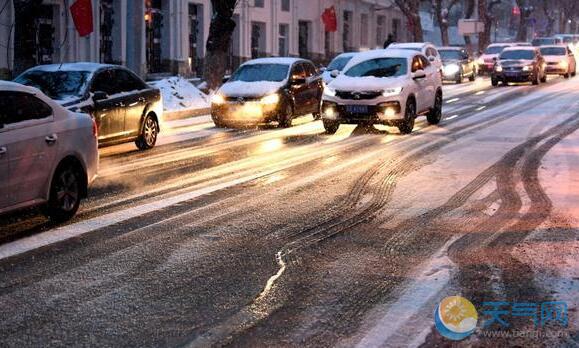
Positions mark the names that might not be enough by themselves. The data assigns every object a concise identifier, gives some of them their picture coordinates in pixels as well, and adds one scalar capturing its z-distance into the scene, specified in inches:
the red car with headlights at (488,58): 1967.3
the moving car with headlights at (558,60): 1806.1
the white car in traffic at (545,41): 2579.2
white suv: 725.3
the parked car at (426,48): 1057.2
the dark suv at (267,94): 805.2
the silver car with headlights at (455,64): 1659.7
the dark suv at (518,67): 1525.6
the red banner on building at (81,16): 1028.5
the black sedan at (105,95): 587.8
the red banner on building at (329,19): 1977.5
